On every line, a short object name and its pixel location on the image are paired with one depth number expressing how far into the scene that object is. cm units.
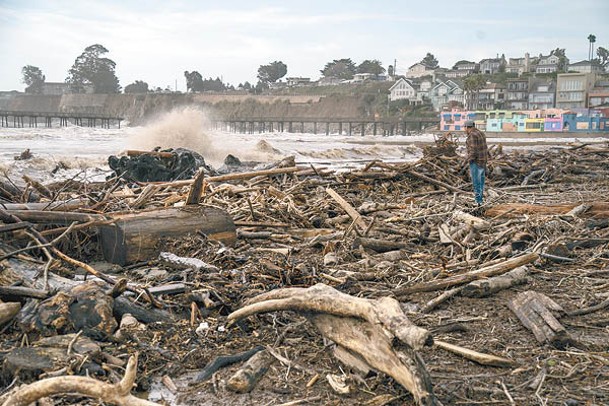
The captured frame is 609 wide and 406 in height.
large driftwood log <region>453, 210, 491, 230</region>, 839
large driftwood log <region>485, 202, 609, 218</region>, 955
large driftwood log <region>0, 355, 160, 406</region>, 307
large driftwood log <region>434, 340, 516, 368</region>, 423
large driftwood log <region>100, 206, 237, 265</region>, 714
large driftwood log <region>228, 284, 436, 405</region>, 340
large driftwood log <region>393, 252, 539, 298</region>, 594
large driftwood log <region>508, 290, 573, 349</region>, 468
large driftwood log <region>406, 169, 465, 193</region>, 1271
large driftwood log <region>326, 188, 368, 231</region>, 865
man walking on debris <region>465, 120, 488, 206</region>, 1155
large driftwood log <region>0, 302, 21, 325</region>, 463
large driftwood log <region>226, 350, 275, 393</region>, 401
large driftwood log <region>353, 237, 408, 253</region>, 777
